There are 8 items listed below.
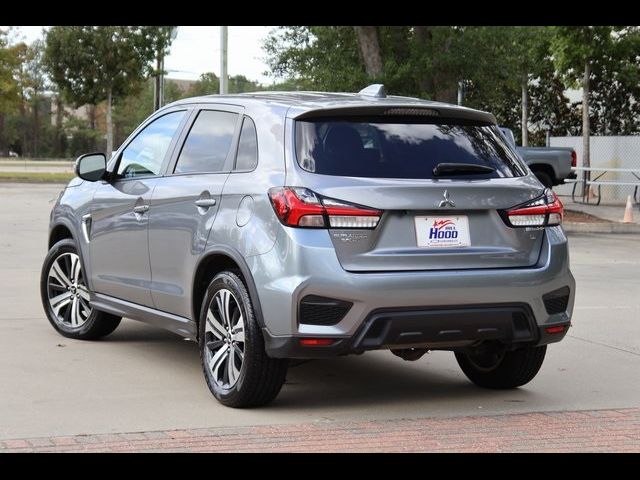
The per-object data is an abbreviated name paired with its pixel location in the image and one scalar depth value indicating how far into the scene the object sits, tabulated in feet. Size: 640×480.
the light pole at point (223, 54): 100.37
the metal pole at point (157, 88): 140.56
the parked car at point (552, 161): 82.28
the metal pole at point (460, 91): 102.92
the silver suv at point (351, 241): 21.08
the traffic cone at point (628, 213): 78.84
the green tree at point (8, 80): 162.09
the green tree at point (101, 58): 165.07
